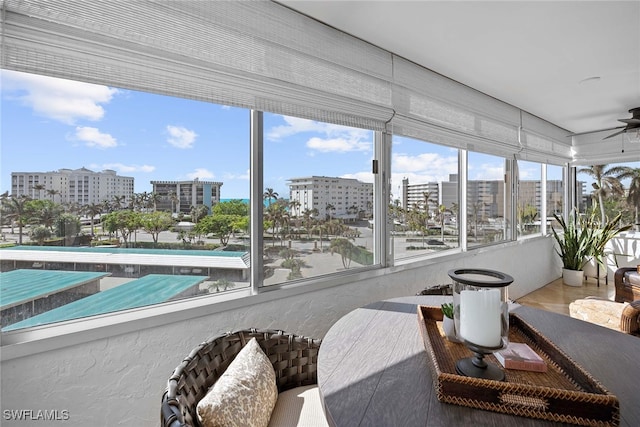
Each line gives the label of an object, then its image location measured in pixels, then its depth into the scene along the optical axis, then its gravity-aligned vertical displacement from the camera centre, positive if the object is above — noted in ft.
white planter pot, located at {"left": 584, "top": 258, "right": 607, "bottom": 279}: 17.08 -3.25
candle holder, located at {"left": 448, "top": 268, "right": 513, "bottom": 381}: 2.78 -0.99
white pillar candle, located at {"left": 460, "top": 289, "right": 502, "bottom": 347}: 2.77 -0.96
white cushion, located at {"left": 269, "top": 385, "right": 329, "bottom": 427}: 3.97 -2.70
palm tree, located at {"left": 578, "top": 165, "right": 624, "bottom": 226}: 16.57 +1.65
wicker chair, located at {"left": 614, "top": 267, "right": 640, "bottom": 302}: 10.50 -2.64
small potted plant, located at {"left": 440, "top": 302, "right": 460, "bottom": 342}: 3.75 -1.39
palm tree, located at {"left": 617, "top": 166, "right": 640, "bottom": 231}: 15.83 +1.25
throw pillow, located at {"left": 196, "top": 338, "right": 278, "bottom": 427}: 3.44 -2.20
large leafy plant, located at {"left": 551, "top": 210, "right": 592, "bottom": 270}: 16.02 -1.75
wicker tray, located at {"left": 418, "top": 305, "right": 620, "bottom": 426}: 2.38 -1.54
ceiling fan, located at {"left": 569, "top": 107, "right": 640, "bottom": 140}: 11.32 +3.38
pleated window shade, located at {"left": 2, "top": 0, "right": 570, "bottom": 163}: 4.06 +2.73
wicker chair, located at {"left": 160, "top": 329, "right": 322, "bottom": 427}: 3.13 -2.04
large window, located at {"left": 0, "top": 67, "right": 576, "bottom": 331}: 4.41 +0.26
